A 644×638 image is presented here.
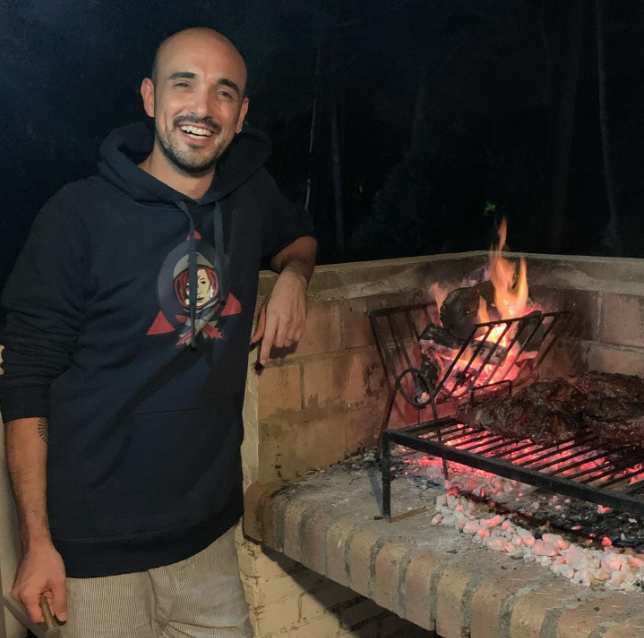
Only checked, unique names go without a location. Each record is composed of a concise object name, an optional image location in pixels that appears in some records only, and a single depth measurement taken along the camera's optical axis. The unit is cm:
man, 213
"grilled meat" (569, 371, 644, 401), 292
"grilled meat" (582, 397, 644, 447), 262
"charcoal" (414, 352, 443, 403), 332
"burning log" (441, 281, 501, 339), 337
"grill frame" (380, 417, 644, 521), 212
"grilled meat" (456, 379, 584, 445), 271
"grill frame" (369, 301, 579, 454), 321
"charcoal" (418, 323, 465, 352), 333
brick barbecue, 225
